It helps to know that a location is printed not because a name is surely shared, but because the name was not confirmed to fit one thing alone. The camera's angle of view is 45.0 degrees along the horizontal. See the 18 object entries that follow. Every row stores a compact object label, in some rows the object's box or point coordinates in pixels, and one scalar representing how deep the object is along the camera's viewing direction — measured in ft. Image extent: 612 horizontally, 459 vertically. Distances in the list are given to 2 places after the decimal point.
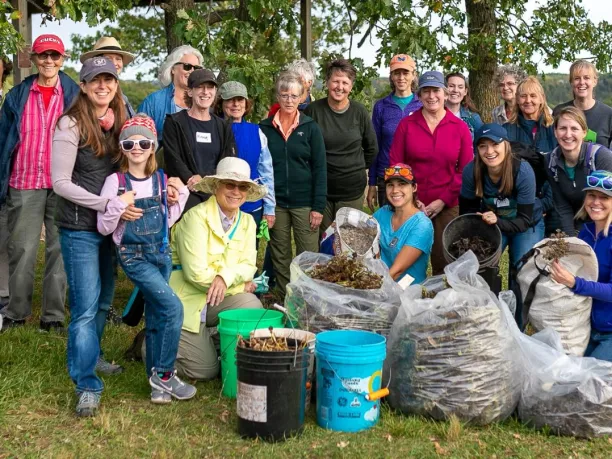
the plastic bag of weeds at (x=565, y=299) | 13.46
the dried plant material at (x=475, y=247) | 15.38
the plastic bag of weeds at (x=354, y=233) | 15.85
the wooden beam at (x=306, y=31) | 24.35
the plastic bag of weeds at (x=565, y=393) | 11.66
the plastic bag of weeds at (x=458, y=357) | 11.98
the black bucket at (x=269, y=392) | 11.35
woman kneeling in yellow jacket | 14.15
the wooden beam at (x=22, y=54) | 19.43
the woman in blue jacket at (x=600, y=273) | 13.32
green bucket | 13.60
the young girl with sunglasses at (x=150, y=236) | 12.42
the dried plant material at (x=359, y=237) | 15.98
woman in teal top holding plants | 15.69
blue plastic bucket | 11.76
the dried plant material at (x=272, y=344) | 11.79
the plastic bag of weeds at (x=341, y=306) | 13.23
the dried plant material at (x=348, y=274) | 13.47
